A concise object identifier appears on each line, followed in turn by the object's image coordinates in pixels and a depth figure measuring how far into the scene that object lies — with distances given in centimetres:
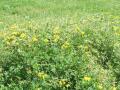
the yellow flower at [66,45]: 515
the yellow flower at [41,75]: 473
